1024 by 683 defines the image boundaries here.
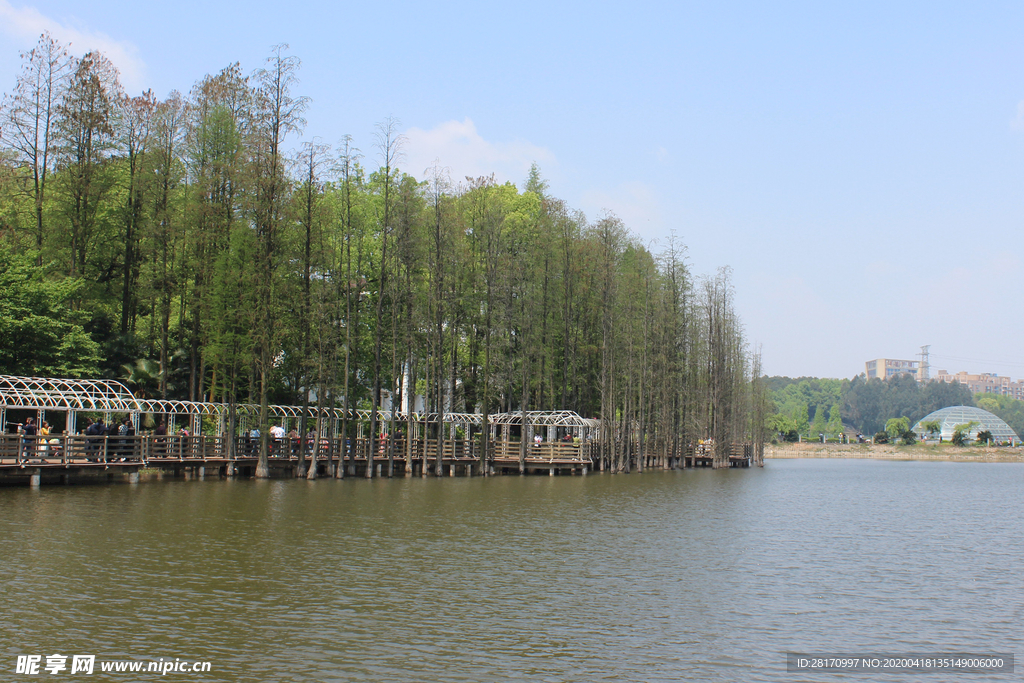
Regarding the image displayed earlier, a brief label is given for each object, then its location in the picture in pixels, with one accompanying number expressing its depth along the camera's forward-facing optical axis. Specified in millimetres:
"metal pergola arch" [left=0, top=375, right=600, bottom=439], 30844
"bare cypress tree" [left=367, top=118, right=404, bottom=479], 40531
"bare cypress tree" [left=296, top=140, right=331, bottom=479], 38281
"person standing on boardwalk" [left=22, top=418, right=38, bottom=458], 28959
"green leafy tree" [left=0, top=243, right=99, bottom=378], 33562
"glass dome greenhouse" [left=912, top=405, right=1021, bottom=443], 160000
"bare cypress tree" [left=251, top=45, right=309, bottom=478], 36969
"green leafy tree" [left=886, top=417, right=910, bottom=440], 143000
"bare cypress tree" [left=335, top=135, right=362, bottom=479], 39938
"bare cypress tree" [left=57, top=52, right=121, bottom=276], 40656
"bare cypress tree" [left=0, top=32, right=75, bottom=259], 40531
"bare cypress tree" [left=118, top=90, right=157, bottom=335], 42188
